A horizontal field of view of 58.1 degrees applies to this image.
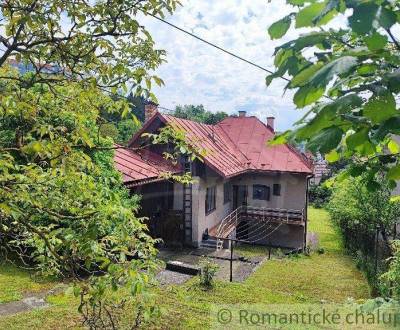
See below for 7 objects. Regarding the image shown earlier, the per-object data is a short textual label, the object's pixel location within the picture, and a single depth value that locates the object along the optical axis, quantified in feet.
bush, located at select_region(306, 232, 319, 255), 53.99
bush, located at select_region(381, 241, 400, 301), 22.94
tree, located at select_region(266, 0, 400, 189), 2.92
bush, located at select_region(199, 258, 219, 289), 29.73
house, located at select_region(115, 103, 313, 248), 47.50
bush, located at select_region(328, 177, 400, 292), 46.16
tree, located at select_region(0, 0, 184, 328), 7.37
